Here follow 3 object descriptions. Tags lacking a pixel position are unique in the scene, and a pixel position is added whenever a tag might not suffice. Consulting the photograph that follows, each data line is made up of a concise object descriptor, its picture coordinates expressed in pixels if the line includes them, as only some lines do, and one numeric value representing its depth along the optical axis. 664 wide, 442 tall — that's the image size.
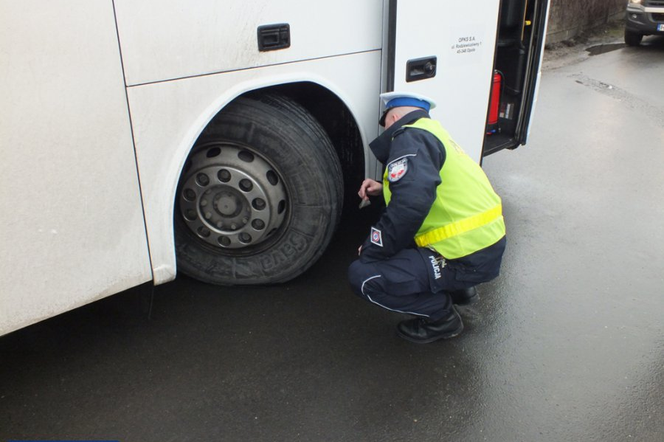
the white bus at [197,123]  2.24
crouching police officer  2.77
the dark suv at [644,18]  10.98
